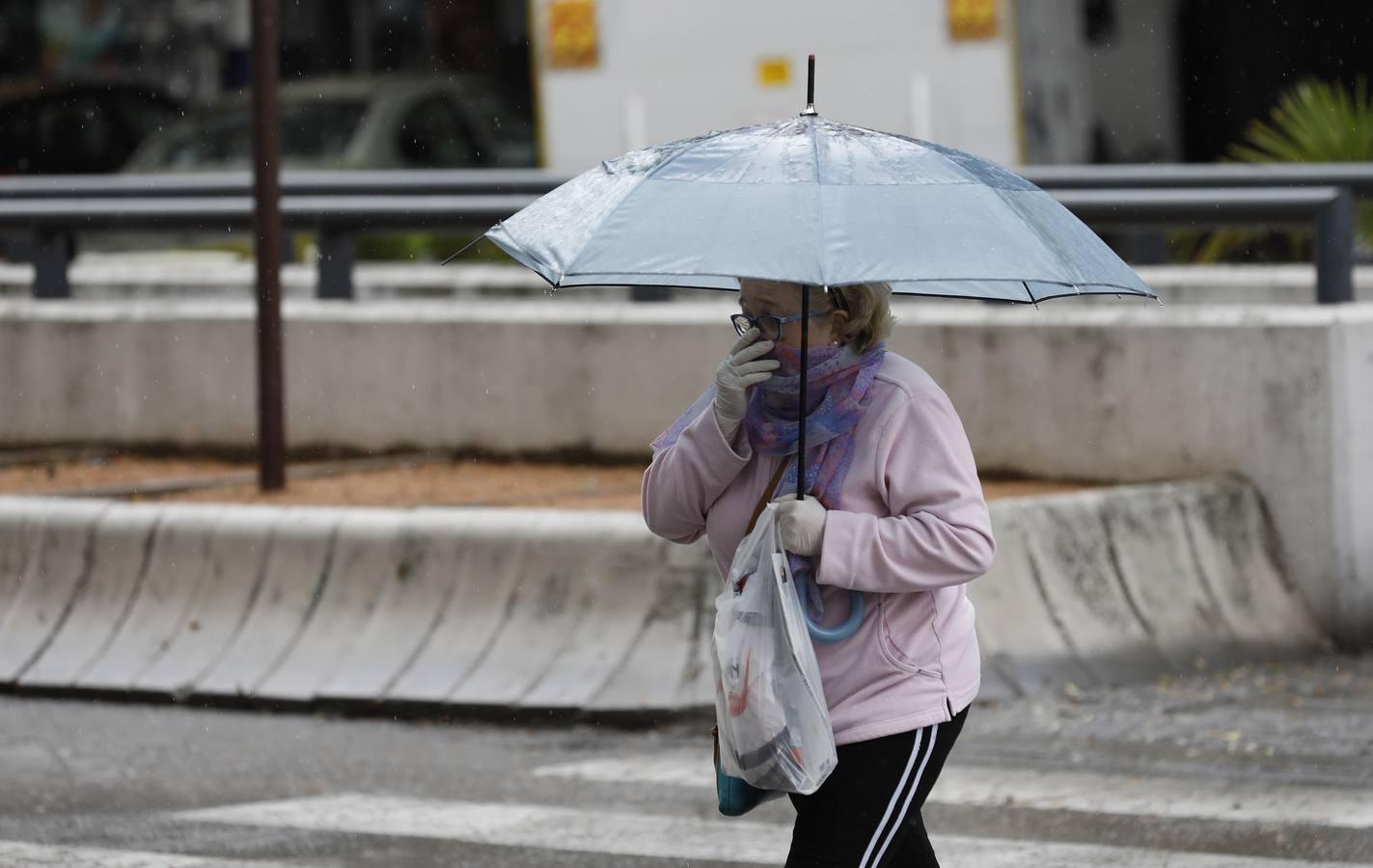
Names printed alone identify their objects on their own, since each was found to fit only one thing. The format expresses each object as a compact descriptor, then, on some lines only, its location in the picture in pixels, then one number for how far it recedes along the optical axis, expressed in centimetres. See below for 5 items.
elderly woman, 799
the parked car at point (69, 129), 4384
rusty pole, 1864
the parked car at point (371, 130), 3659
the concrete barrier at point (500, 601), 1591
